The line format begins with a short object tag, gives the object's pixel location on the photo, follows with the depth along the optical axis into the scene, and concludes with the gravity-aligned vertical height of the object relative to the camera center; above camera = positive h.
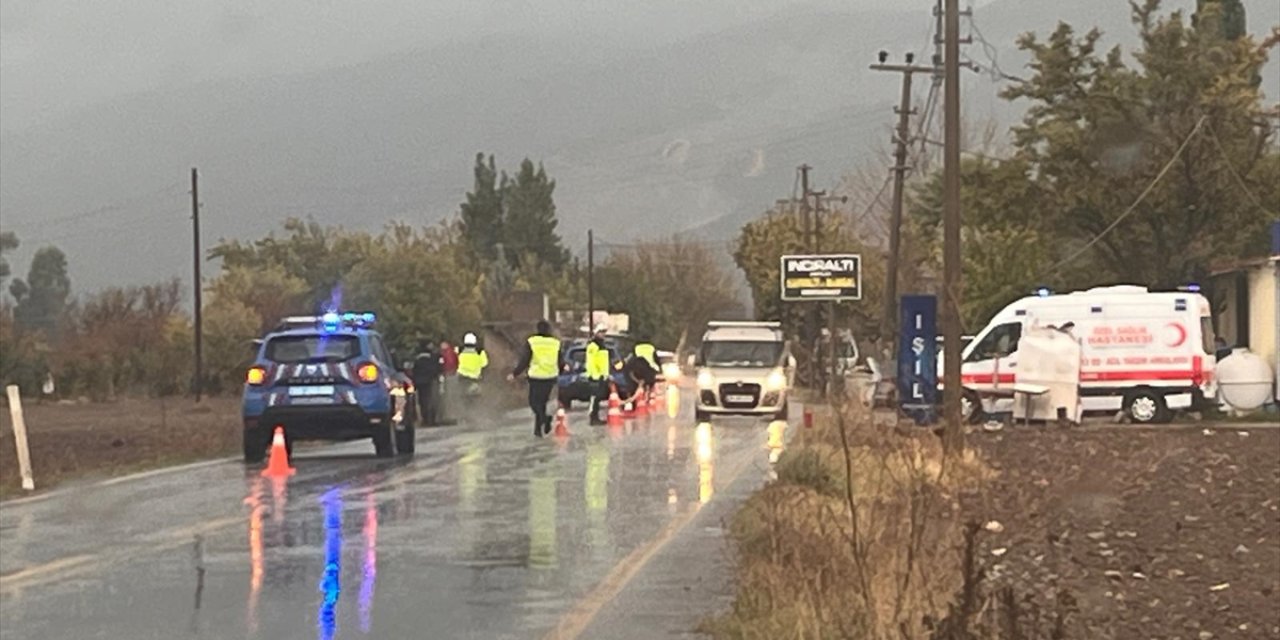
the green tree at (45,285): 159.62 +4.78
